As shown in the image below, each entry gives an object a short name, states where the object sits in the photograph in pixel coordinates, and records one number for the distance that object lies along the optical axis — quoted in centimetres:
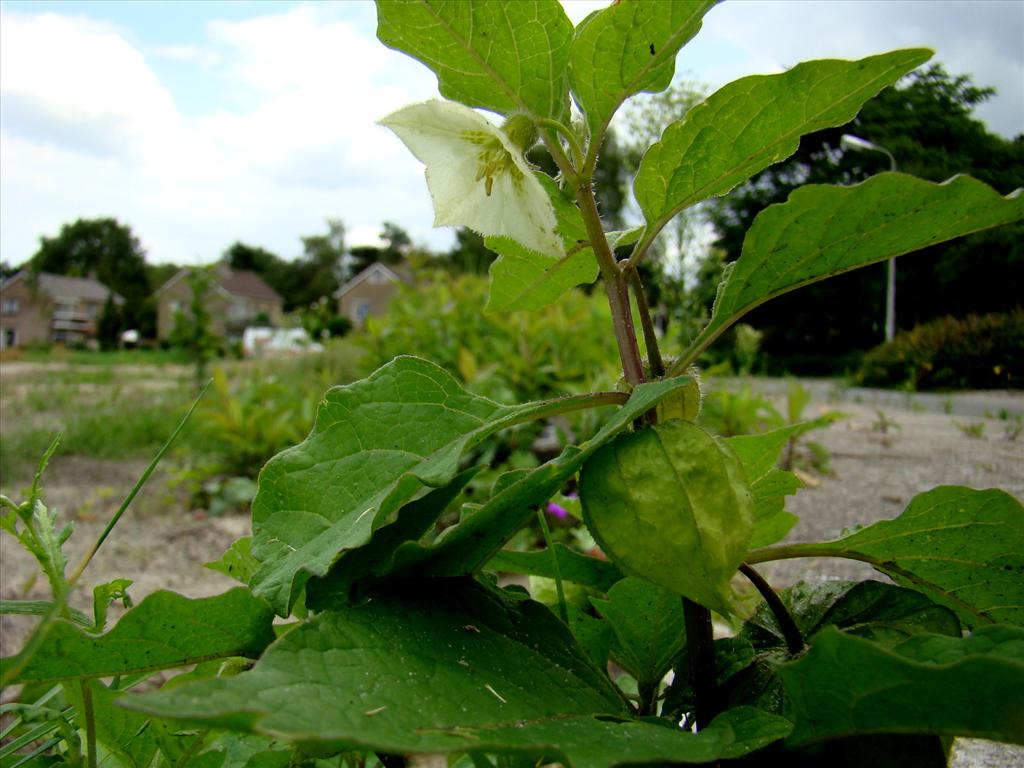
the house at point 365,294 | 3312
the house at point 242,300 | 2944
